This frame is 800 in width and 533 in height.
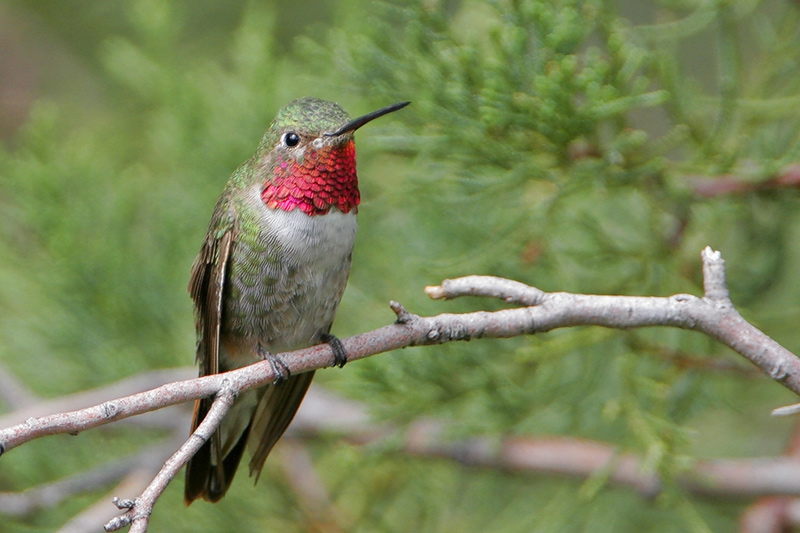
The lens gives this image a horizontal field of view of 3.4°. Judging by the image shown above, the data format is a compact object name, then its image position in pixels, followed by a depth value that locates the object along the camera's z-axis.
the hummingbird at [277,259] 2.55
